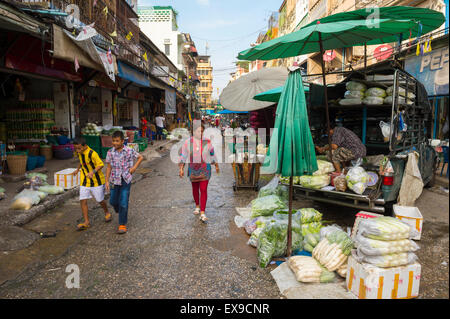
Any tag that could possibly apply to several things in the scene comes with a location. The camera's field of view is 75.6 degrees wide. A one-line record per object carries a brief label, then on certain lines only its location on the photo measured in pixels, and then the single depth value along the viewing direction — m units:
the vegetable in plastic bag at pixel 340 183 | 4.85
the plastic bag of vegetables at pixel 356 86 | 6.05
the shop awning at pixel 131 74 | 11.46
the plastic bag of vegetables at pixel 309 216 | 4.47
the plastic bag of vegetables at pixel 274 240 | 3.75
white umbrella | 8.97
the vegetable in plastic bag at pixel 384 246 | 2.74
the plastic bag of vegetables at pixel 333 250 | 3.28
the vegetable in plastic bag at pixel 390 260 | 2.74
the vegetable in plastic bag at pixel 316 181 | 5.14
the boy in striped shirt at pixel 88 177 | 4.77
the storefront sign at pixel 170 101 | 24.44
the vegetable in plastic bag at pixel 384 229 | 2.78
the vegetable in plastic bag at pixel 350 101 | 6.02
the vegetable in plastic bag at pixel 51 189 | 6.29
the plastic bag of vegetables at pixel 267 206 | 4.98
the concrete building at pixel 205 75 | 96.12
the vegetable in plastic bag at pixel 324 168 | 5.26
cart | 7.58
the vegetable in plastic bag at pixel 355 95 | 6.05
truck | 4.54
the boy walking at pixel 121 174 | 4.76
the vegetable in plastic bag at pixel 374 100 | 5.71
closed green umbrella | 3.56
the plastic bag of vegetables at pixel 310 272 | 3.17
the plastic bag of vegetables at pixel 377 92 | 5.76
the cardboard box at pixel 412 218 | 4.38
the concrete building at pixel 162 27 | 37.12
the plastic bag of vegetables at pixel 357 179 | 4.62
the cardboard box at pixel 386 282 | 2.70
